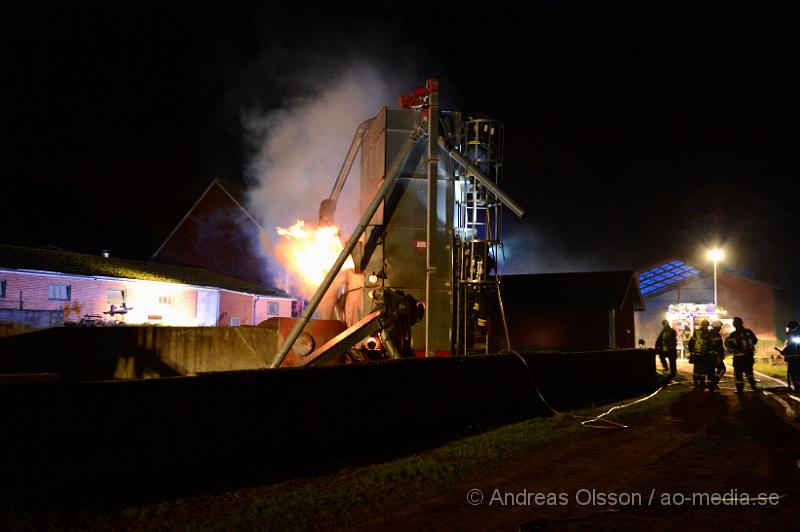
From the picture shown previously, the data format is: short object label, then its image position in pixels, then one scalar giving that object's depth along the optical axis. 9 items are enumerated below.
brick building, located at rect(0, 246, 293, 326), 23.84
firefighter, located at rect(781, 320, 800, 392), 16.72
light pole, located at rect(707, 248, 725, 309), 36.22
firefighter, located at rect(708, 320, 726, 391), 16.45
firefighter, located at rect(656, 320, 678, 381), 19.97
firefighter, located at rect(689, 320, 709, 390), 16.86
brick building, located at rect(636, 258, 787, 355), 46.88
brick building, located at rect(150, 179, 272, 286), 36.81
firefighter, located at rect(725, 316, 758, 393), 16.07
